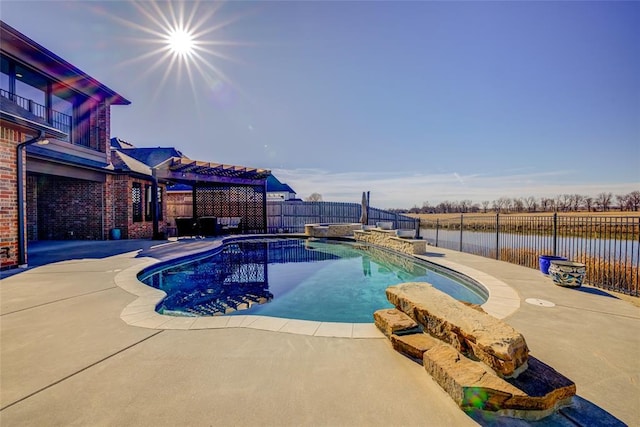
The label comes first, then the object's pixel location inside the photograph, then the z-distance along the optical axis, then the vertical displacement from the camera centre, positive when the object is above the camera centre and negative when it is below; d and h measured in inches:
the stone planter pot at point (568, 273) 196.9 -45.1
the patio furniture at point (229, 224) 612.4 -33.2
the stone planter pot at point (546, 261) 237.6 -43.9
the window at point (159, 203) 573.3 +12.1
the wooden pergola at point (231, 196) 553.0 +30.9
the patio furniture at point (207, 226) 577.9 -35.5
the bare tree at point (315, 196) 1574.3 +76.7
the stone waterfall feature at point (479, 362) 76.3 -49.1
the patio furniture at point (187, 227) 563.5 -36.8
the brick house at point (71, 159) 358.3 +75.5
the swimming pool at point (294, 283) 196.9 -70.0
